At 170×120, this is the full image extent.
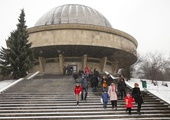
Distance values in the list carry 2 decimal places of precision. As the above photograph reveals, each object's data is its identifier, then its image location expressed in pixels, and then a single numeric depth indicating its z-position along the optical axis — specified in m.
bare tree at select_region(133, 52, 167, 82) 22.20
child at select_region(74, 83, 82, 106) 10.31
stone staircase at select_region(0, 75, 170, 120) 8.66
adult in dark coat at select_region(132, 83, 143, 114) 8.90
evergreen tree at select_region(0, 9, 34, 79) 19.92
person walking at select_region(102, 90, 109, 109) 9.63
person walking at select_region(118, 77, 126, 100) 11.10
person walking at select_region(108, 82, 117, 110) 9.55
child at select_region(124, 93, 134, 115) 8.89
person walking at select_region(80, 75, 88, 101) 11.14
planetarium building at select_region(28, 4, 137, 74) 27.06
